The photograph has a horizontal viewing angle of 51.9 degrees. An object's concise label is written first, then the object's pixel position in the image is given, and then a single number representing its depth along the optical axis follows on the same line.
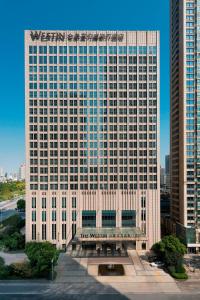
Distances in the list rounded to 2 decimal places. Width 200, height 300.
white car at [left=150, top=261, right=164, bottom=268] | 57.11
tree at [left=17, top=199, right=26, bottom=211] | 129.80
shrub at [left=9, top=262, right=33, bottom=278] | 48.93
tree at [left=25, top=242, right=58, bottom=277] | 49.16
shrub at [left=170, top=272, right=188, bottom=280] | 50.16
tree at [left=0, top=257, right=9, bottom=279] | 48.88
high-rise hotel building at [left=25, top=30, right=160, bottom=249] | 71.07
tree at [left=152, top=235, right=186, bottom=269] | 53.96
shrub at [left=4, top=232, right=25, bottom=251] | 68.99
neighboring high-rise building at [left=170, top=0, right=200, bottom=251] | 69.50
